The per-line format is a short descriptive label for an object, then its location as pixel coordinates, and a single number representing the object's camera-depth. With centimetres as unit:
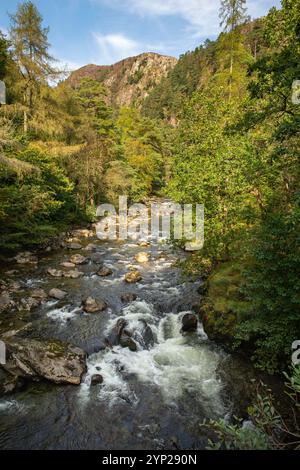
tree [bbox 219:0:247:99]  2122
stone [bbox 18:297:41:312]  1134
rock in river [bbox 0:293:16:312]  1106
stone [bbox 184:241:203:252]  1640
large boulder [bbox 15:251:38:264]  1606
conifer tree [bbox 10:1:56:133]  1881
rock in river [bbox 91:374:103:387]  780
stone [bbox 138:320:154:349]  968
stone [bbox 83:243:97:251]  1938
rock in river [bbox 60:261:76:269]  1606
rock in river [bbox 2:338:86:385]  768
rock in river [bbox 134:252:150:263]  1752
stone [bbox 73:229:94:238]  2219
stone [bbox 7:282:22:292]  1267
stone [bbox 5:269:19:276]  1427
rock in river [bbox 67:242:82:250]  1922
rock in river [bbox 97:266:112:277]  1524
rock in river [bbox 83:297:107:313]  1153
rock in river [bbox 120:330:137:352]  936
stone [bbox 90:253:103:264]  1738
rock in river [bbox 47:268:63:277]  1480
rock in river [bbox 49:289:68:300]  1241
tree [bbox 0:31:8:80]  1961
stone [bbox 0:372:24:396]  727
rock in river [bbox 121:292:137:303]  1240
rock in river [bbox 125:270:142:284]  1444
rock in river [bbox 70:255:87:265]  1679
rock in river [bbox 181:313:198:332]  1032
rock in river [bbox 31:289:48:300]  1224
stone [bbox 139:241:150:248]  2069
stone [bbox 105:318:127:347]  963
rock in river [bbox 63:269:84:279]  1481
